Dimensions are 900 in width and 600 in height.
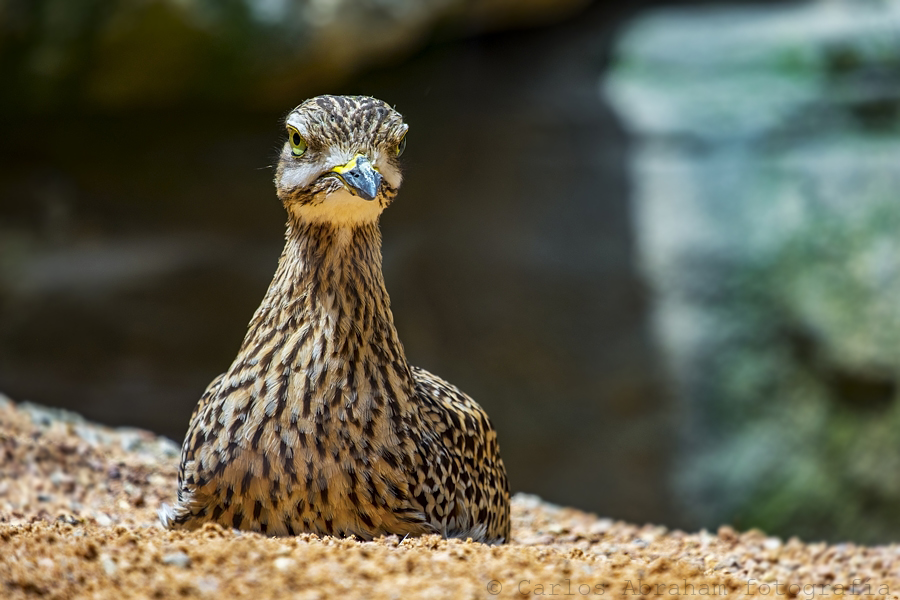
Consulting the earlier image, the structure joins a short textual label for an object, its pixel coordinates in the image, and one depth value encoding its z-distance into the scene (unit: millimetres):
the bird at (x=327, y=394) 7375
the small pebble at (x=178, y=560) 5780
